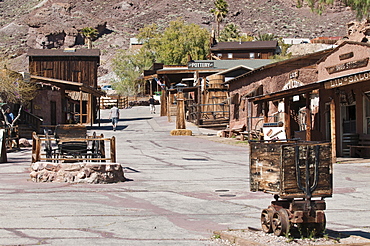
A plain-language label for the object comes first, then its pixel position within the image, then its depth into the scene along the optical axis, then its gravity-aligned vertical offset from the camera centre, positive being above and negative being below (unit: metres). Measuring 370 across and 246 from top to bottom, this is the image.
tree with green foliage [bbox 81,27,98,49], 102.78 +18.55
